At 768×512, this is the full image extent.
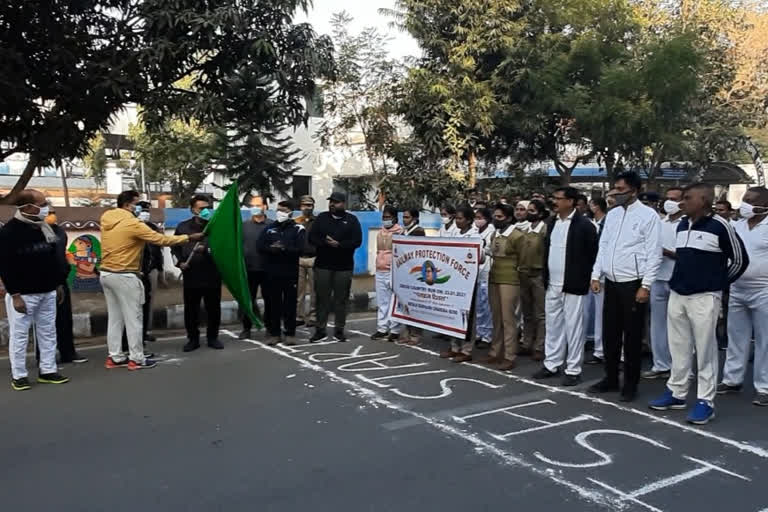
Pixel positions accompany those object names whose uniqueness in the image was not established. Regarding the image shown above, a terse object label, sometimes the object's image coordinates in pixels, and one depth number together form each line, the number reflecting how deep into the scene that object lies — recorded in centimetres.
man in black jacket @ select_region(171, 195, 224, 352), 762
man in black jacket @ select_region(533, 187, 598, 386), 602
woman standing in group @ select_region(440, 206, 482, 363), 713
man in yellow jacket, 663
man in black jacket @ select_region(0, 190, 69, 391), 588
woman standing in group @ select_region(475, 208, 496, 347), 737
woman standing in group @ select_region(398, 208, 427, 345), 827
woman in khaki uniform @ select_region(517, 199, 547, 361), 716
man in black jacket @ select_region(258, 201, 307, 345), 790
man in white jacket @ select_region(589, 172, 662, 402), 542
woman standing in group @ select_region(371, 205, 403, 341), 835
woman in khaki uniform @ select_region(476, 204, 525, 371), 673
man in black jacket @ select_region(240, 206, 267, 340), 836
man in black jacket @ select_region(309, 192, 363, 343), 802
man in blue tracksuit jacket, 495
